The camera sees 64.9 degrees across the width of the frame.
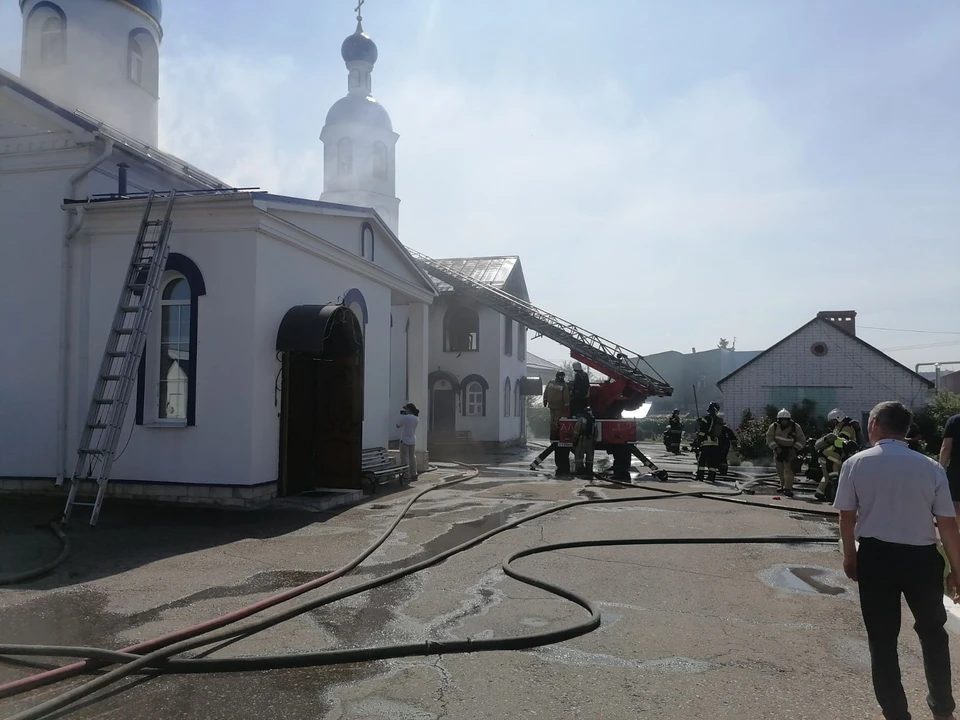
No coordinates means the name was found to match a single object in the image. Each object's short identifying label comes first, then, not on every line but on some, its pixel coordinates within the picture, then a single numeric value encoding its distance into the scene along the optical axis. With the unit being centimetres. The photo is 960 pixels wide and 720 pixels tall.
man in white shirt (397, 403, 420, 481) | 1458
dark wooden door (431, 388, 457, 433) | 2994
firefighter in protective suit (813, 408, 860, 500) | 1255
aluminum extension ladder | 916
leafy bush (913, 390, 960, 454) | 2309
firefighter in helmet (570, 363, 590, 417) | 1734
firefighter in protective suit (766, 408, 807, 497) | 1387
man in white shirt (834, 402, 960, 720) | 376
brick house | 2634
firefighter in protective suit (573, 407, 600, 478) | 1683
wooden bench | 1299
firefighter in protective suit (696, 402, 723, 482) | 1681
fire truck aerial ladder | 1694
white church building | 1086
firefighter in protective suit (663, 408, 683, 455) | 2492
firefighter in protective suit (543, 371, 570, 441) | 1773
